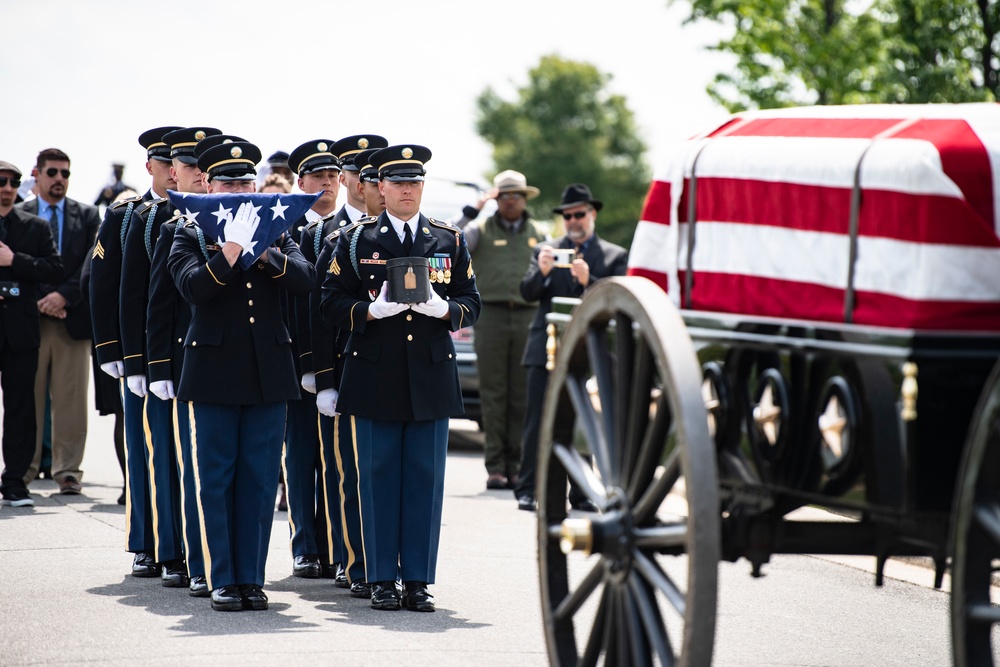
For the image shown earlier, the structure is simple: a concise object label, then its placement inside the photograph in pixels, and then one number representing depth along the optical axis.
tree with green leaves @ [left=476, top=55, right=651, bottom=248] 171.25
